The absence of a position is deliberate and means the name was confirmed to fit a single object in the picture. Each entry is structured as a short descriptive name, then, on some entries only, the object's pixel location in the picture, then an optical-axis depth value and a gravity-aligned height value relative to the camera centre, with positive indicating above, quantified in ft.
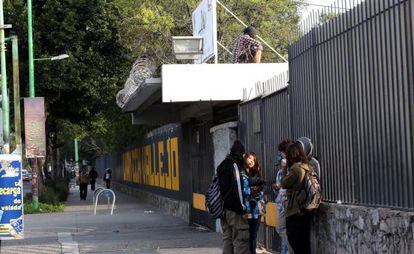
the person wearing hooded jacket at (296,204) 25.73 -1.96
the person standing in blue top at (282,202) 28.88 -2.06
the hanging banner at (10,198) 33.78 -1.85
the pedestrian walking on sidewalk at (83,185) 115.11 -4.54
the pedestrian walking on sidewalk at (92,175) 135.44 -3.46
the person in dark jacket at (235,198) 29.81 -1.90
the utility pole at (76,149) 232.06 +2.96
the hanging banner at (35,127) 78.12 +3.76
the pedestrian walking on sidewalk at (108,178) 140.97 -4.17
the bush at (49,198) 92.84 -5.25
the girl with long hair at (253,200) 30.55 -2.08
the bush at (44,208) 84.43 -6.16
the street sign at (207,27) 48.60 +9.48
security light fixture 50.72 +7.94
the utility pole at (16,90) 76.95 +8.01
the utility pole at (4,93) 72.64 +7.36
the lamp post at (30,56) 80.64 +12.17
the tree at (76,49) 91.86 +14.85
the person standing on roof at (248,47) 46.00 +7.22
